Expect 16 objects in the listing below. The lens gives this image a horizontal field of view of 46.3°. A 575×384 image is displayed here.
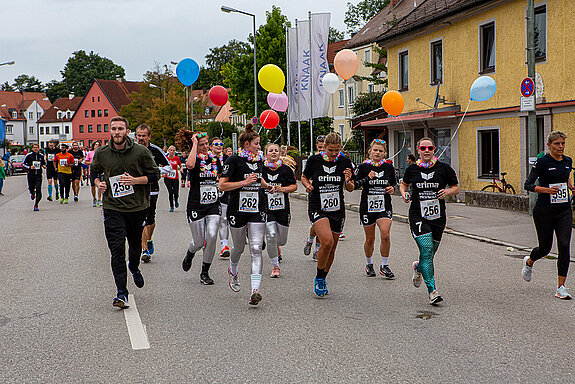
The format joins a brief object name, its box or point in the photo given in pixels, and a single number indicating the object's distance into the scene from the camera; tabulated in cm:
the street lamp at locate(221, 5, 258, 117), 3638
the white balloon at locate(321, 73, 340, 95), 1853
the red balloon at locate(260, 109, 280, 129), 2028
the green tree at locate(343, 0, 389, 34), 6575
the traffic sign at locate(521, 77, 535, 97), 1370
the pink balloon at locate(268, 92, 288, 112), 2171
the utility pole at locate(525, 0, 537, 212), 1439
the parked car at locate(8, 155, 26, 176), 5508
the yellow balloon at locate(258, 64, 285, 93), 1769
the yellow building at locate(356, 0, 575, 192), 1784
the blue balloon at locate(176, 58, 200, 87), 1239
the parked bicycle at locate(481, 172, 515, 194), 1964
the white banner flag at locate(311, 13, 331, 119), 2748
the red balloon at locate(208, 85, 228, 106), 1459
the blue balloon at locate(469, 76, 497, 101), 1376
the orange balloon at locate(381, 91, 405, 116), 1597
